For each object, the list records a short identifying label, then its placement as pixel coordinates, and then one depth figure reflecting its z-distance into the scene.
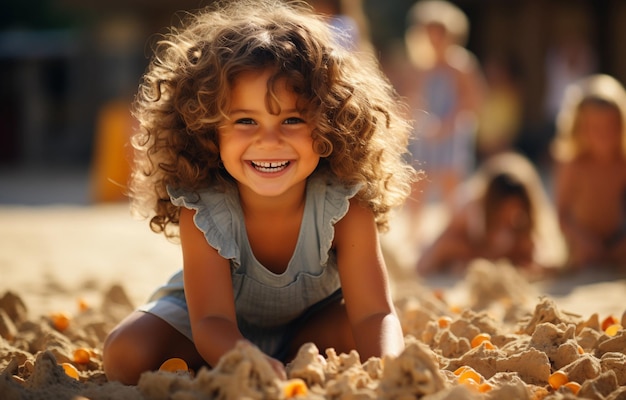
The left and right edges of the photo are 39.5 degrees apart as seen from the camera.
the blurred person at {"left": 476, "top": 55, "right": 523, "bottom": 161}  13.90
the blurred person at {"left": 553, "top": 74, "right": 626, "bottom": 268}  6.03
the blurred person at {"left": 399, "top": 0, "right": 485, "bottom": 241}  7.39
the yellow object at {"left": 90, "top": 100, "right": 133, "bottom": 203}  11.22
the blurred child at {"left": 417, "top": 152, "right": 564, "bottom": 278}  6.07
